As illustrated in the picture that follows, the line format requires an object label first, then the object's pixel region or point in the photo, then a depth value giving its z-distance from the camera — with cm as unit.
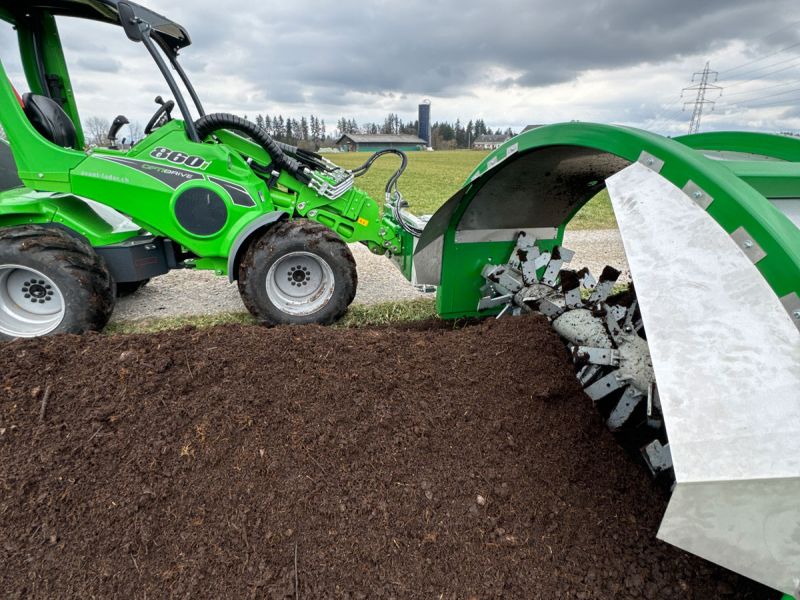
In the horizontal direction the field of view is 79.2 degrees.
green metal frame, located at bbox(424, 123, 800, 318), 119
